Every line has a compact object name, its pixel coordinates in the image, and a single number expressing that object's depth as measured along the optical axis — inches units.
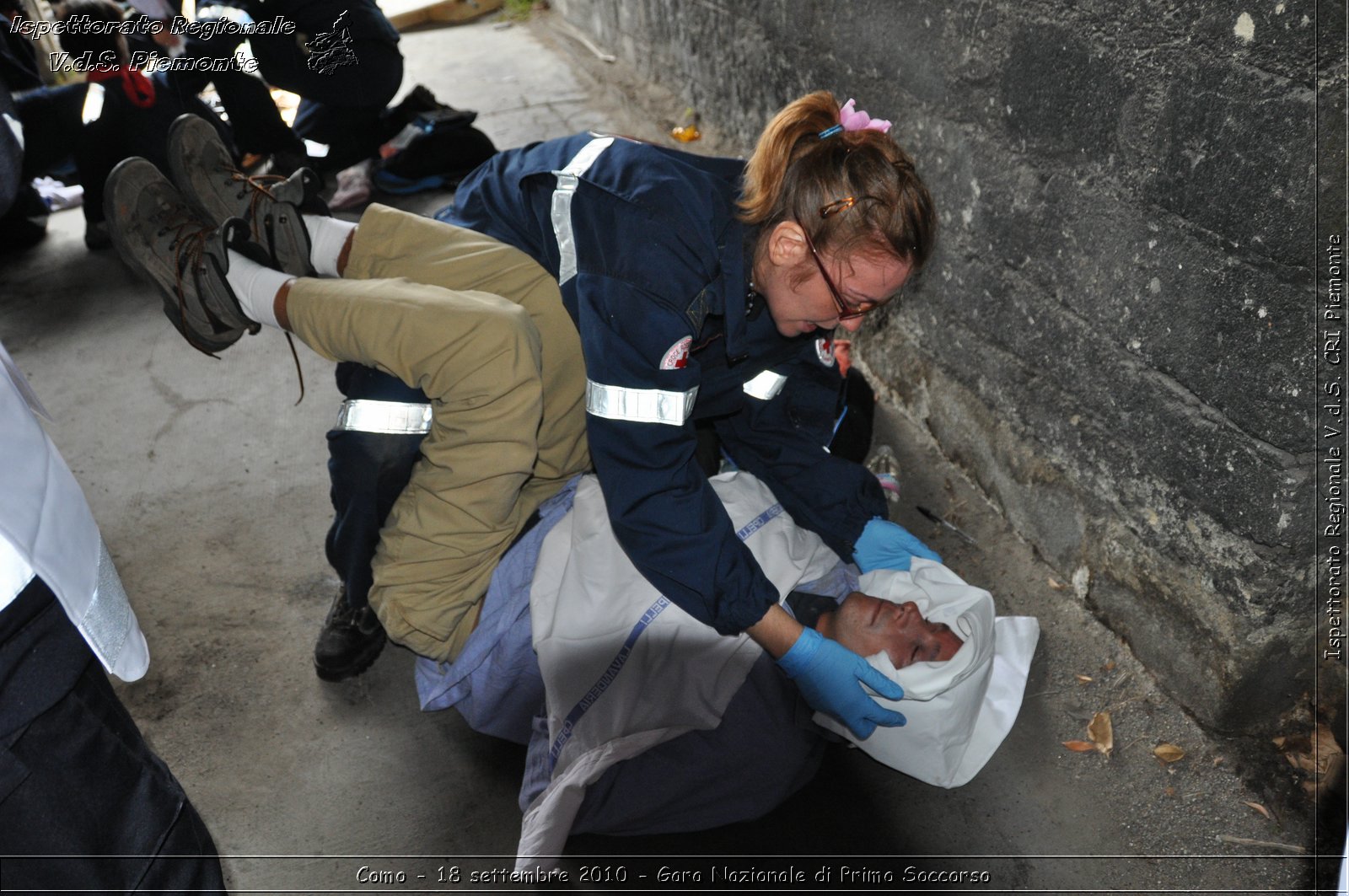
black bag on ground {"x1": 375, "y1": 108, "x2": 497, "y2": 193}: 166.2
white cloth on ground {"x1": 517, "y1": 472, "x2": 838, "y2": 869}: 74.0
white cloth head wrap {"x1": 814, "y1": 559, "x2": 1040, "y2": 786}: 75.2
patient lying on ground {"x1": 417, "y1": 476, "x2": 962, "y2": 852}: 73.6
